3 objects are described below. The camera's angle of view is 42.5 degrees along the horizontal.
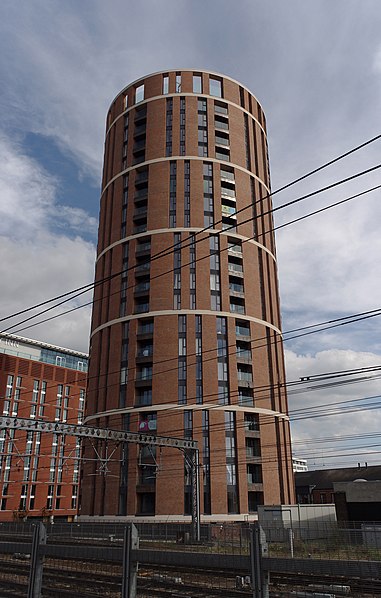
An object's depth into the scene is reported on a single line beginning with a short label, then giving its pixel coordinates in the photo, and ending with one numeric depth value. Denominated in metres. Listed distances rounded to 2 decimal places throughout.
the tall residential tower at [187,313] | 51.53
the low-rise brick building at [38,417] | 82.81
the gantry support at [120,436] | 32.03
